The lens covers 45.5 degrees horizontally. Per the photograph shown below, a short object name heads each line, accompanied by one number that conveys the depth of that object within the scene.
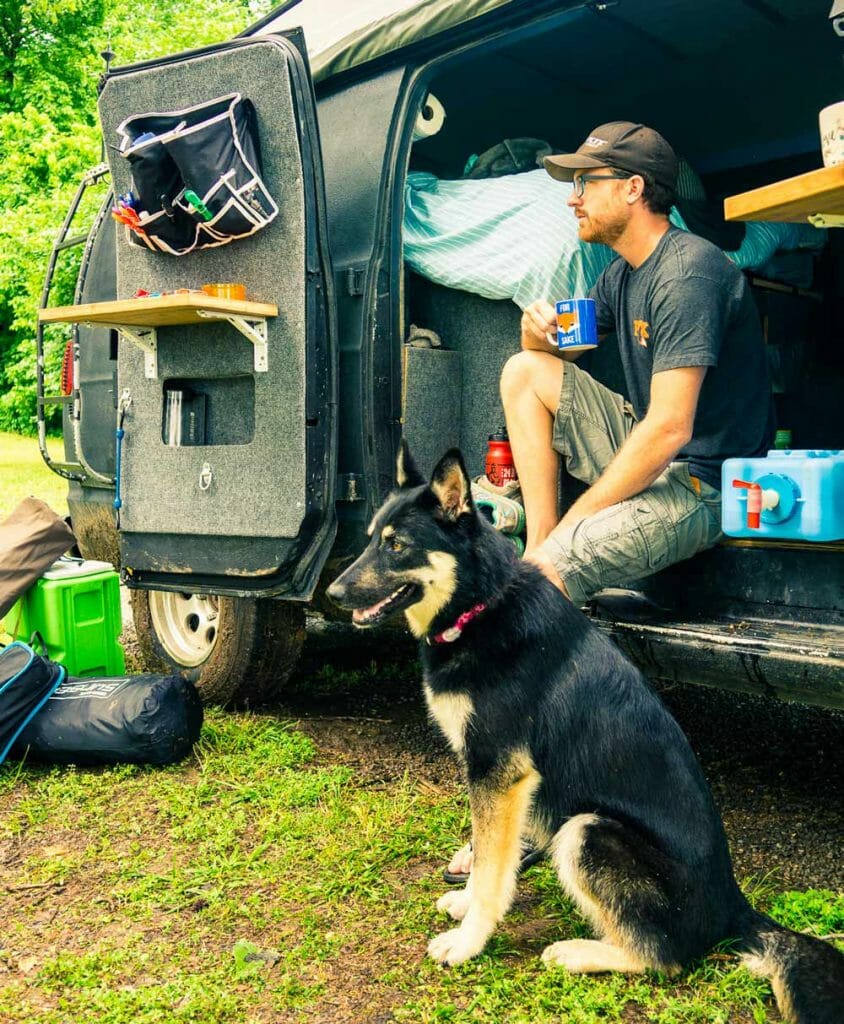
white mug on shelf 2.26
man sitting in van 3.14
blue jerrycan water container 2.67
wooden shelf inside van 2.17
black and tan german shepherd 2.27
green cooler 4.11
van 3.19
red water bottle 3.85
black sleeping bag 3.53
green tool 3.40
